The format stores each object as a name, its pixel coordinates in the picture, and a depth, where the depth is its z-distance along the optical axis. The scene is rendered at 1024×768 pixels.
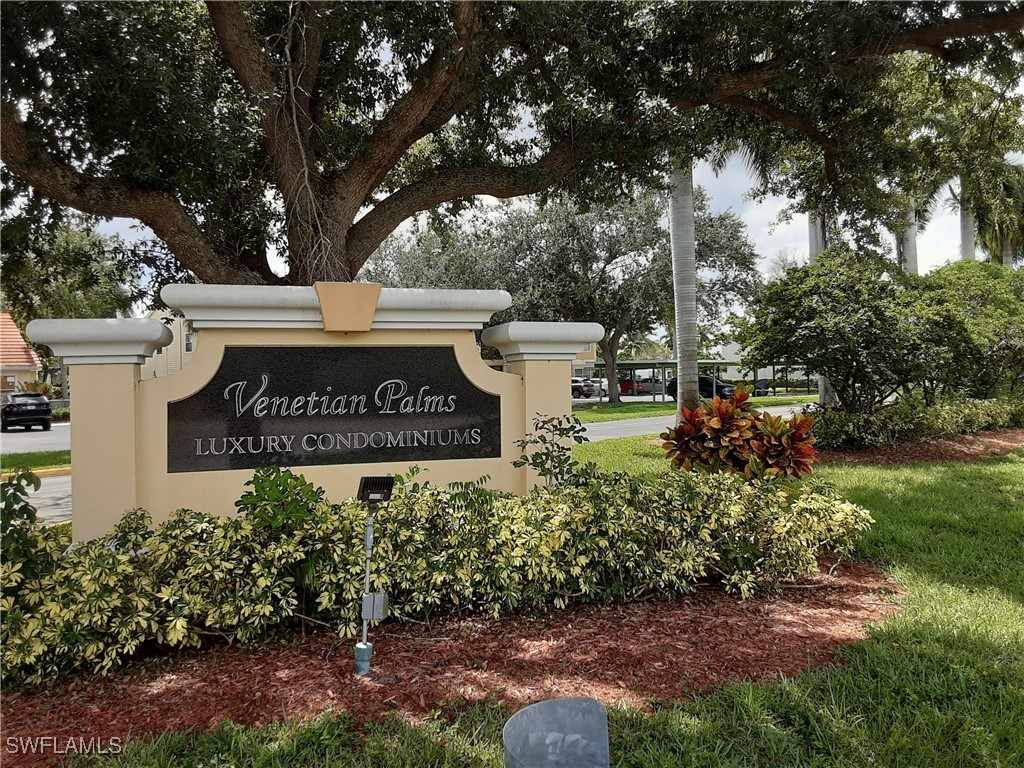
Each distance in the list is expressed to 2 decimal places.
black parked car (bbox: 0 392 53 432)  24.19
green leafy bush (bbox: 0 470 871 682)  3.26
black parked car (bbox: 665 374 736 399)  31.91
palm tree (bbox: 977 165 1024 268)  21.73
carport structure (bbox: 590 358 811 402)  39.51
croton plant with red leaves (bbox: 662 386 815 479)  5.70
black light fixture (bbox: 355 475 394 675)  3.21
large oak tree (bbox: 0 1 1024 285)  5.73
